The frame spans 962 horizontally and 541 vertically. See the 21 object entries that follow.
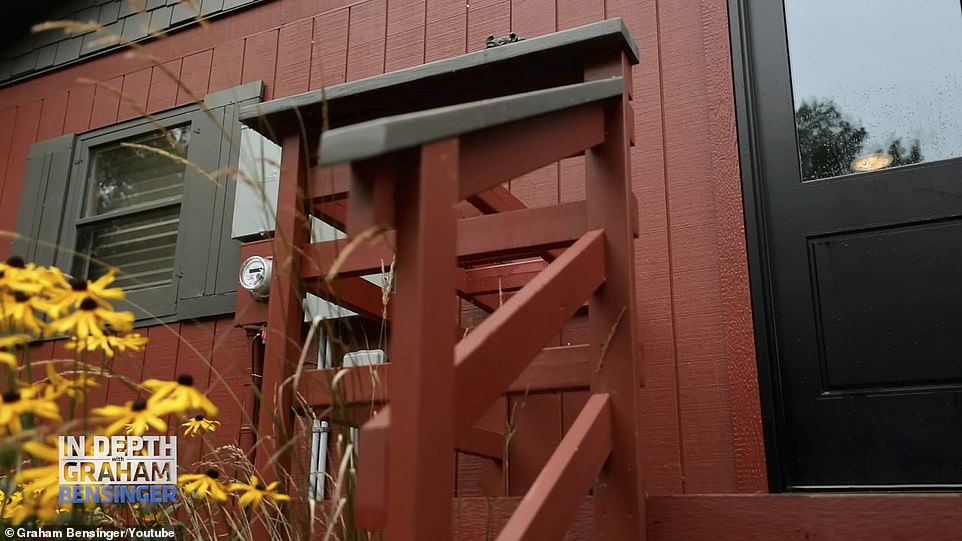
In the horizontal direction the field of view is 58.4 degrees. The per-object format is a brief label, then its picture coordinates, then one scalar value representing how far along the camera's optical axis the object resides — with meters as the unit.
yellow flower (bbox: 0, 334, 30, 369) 0.96
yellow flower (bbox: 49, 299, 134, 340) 1.07
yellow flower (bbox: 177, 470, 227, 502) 1.30
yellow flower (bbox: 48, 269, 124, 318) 1.10
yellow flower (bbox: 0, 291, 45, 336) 1.05
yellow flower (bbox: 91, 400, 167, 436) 1.01
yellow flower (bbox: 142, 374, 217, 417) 1.02
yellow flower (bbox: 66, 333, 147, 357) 1.16
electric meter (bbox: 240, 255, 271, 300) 2.96
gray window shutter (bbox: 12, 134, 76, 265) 4.10
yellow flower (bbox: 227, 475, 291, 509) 1.24
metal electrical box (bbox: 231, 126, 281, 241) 3.30
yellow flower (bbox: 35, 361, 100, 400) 1.05
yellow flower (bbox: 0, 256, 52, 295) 1.04
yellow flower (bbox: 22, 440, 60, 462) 0.89
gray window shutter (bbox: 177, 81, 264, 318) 3.44
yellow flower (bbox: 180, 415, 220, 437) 1.69
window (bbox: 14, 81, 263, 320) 3.53
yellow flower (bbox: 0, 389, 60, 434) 0.94
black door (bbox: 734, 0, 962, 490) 2.23
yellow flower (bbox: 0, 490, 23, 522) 1.38
